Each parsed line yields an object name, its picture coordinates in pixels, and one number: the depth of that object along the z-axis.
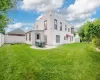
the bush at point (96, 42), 7.74
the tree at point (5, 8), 5.14
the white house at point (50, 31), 12.29
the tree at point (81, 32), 20.75
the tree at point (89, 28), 7.24
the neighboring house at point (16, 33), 23.67
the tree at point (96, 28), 7.03
